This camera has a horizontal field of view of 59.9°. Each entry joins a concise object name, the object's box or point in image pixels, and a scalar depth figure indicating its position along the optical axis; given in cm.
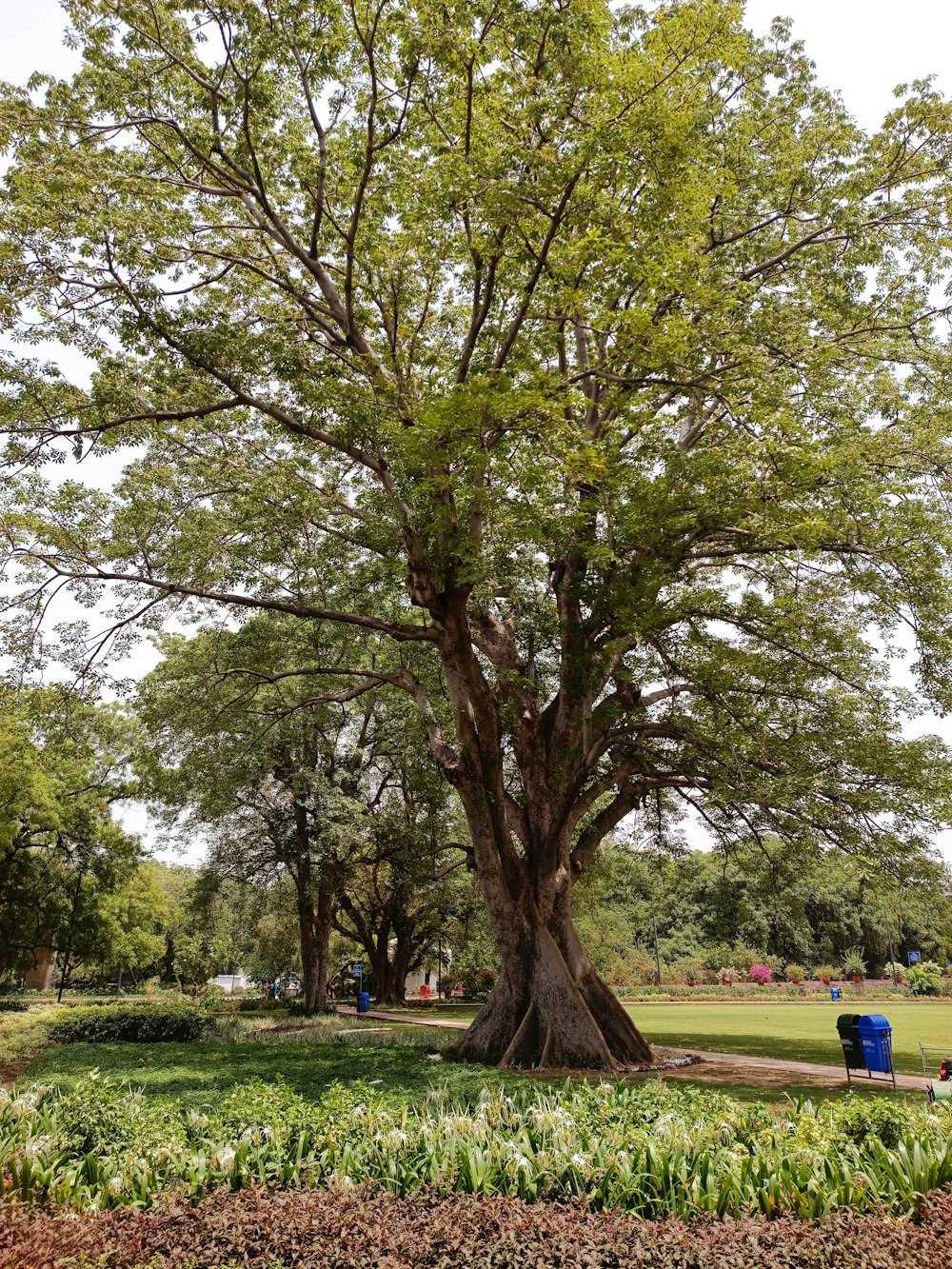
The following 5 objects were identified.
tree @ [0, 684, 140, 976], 2209
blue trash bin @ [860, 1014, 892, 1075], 1042
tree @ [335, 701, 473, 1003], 2216
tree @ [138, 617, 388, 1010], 1533
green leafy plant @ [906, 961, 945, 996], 3738
